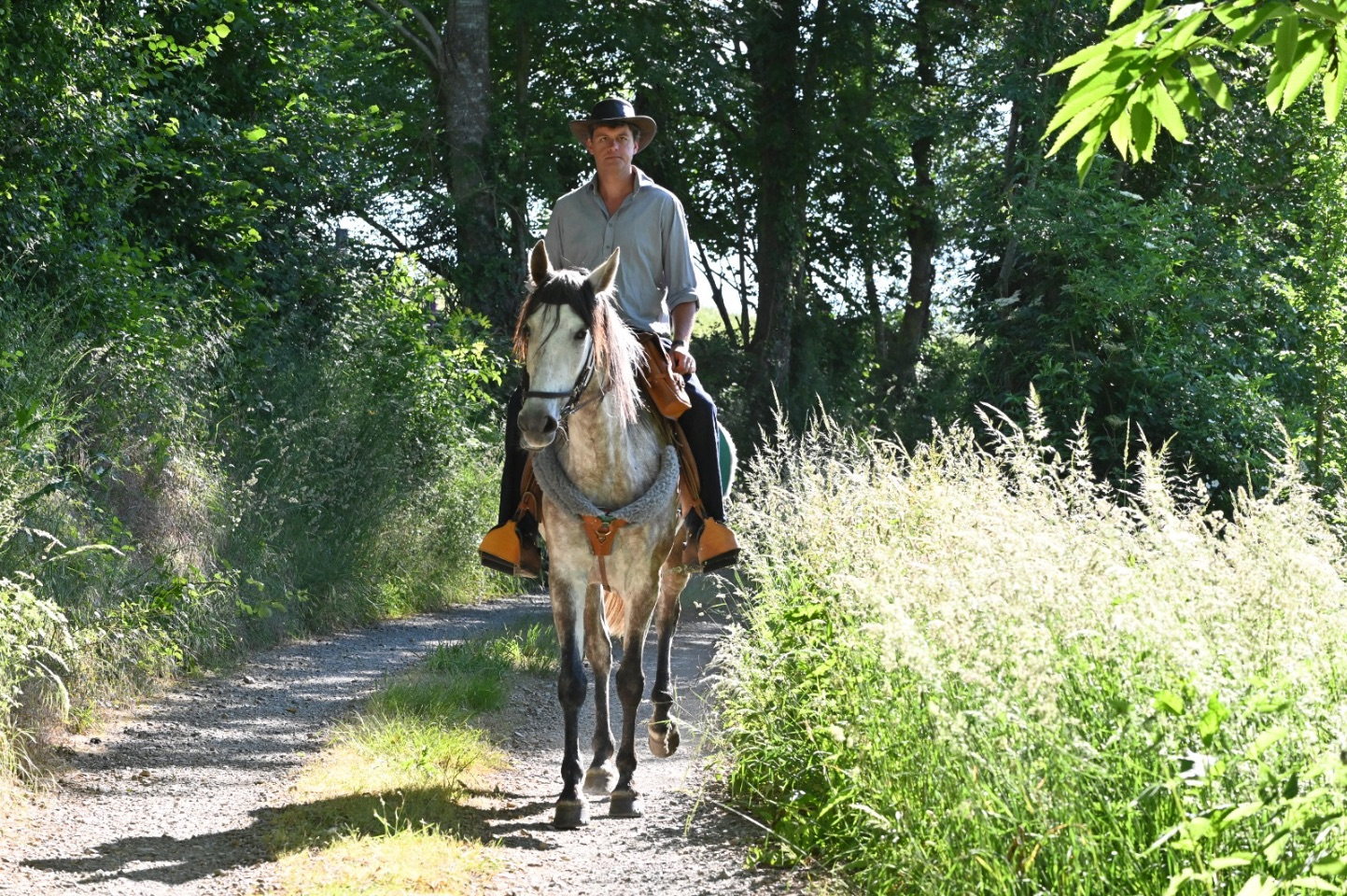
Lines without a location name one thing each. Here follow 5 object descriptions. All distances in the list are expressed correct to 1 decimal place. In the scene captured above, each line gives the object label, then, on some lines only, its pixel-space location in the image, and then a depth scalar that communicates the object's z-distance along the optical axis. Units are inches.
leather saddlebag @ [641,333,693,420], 543.5
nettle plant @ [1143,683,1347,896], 237.9
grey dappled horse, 476.4
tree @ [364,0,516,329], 1678.2
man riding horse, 554.3
